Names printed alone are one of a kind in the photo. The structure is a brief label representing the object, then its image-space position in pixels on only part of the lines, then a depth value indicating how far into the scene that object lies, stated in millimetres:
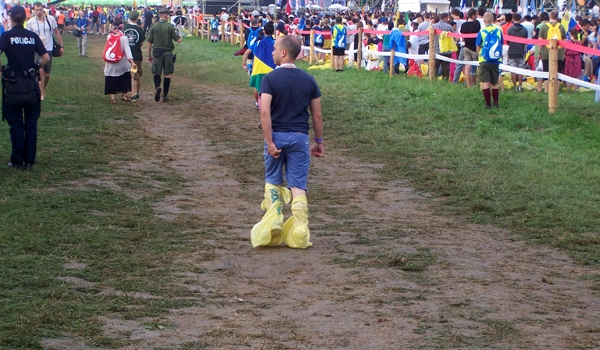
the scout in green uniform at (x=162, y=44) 16391
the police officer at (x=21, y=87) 9492
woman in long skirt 16031
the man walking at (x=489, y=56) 14562
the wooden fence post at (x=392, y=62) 21266
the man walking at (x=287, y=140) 6945
